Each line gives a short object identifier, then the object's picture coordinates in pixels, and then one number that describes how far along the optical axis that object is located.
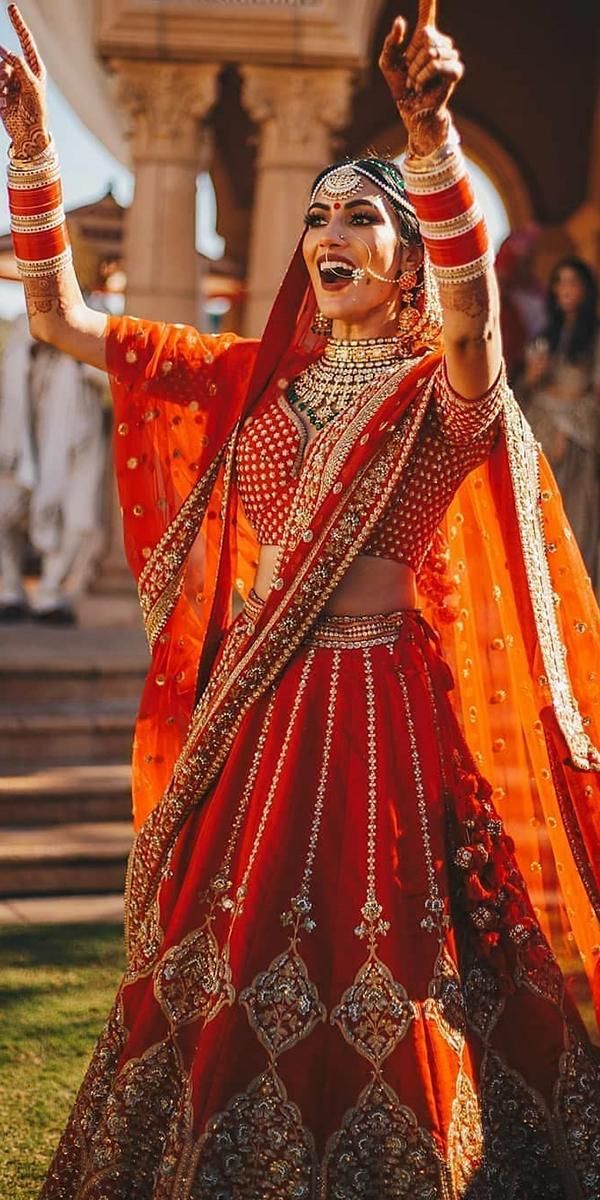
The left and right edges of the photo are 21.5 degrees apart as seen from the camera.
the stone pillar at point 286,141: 8.43
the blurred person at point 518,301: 9.82
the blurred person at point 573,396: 9.22
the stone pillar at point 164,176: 8.48
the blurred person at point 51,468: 9.20
